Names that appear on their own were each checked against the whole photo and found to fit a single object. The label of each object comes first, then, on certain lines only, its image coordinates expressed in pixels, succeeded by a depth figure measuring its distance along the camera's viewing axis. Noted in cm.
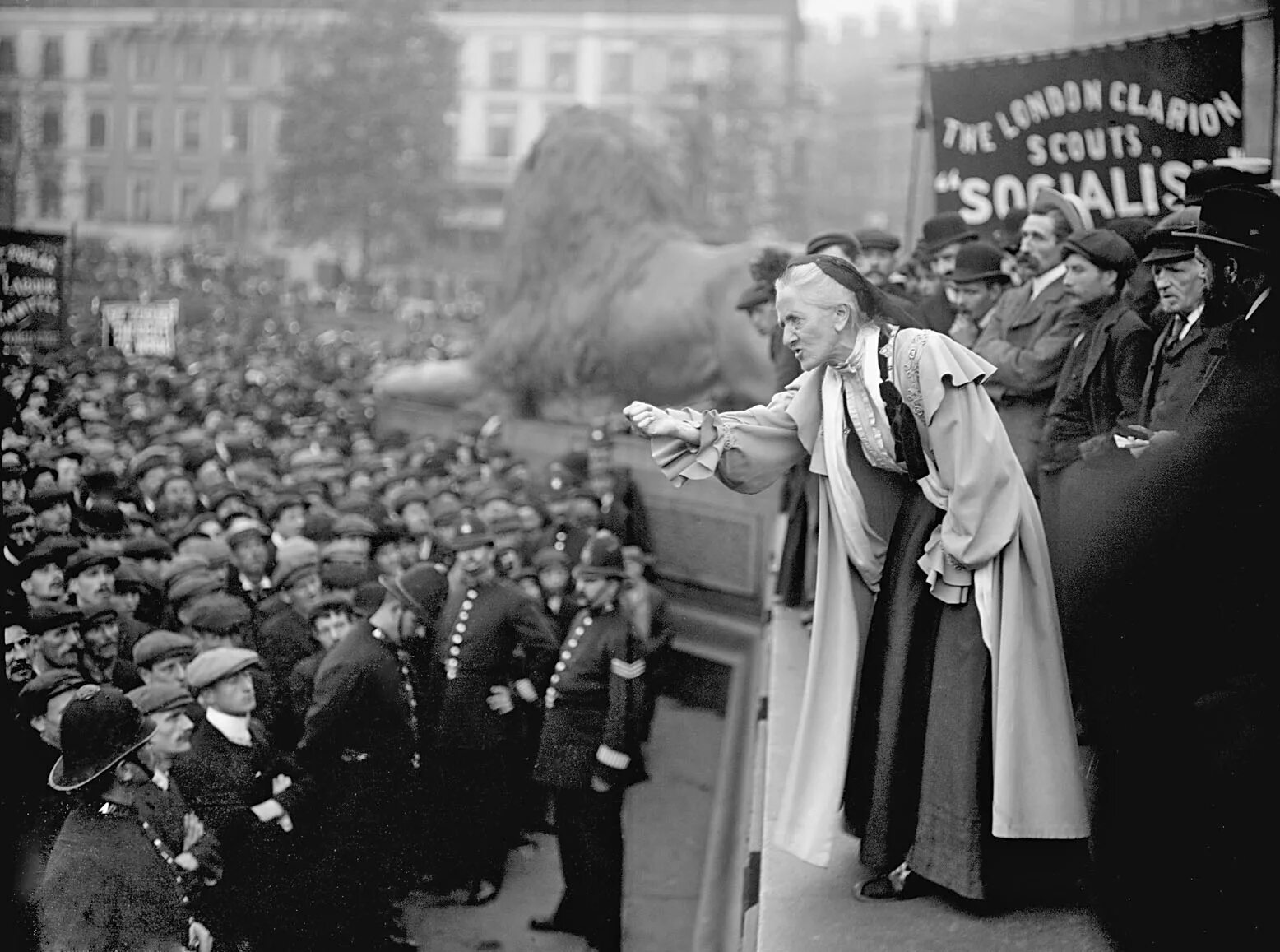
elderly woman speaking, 328
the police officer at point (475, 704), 557
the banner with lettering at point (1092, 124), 579
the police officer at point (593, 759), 524
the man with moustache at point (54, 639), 485
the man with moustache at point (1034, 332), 476
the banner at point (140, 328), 1398
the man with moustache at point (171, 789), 390
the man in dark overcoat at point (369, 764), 487
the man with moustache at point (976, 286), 544
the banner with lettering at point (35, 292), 891
